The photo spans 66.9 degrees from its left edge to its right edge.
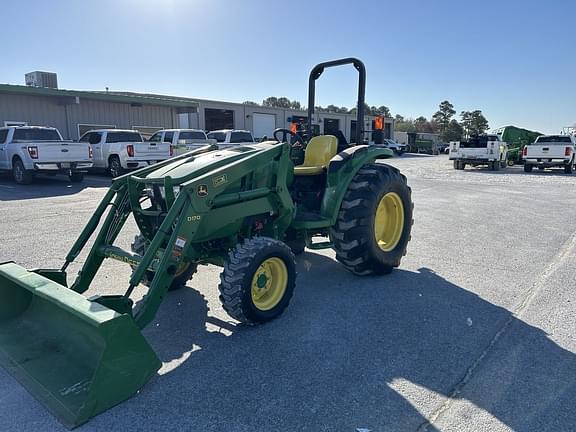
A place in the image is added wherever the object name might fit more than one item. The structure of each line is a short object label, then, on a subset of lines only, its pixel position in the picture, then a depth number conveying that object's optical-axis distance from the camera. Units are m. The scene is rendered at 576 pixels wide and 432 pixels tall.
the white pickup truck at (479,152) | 22.20
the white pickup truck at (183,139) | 17.36
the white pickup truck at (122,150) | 15.66
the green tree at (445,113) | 90.06
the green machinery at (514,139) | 26.12
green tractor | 2.68
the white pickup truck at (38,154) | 13.65
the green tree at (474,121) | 84.38
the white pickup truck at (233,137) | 17.78
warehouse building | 18.16
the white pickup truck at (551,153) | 20.39
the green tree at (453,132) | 78.65
